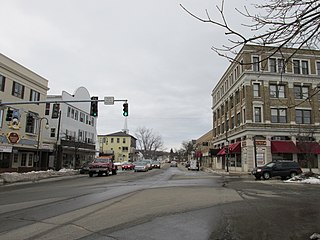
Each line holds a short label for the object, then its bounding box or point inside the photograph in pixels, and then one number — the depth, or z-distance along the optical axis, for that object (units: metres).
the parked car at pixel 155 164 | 73.53
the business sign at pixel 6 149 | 30.66
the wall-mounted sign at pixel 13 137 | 31.80
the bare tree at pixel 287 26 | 5.71
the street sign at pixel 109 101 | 22.88
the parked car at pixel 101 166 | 35.62
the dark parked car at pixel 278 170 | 28.53
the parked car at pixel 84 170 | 42.69
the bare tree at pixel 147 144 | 117.32
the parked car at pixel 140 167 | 50.19
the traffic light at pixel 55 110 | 25.82
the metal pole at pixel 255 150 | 41.68
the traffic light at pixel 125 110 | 23.58
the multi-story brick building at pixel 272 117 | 42.78
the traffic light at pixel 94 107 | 23.03
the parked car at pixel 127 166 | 61.22
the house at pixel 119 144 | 110.31
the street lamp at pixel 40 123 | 38.54
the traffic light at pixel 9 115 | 23.21
